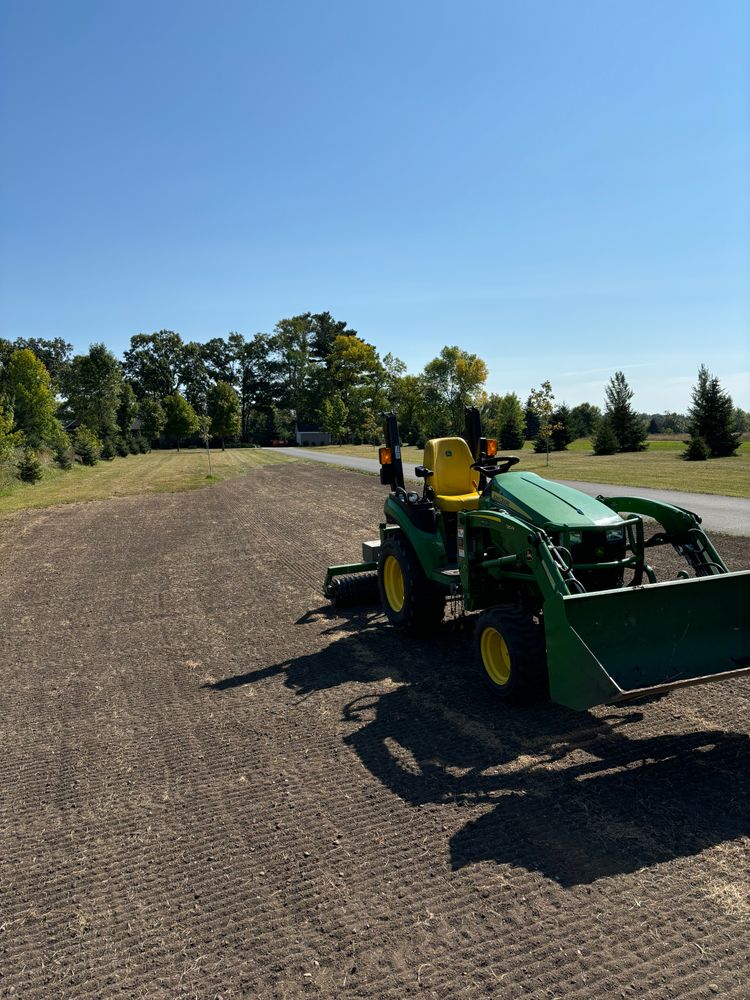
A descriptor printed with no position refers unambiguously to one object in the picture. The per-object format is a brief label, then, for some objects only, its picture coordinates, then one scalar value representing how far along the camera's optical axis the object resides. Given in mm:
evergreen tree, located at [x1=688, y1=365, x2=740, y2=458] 32062
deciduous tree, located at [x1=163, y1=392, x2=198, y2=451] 69000
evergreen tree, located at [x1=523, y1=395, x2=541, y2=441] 68875
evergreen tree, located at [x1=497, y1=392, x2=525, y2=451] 44281
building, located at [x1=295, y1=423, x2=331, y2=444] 81875
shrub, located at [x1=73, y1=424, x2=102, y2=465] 38875
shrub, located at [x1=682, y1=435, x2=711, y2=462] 30688
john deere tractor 4105
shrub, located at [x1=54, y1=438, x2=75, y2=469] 33750
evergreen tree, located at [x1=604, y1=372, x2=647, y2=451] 39062
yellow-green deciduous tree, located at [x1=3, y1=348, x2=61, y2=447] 34844
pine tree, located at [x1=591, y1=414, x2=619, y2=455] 38125
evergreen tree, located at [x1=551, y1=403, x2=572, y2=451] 47138
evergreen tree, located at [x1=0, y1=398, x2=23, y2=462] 24250
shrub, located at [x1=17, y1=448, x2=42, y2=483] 27156
